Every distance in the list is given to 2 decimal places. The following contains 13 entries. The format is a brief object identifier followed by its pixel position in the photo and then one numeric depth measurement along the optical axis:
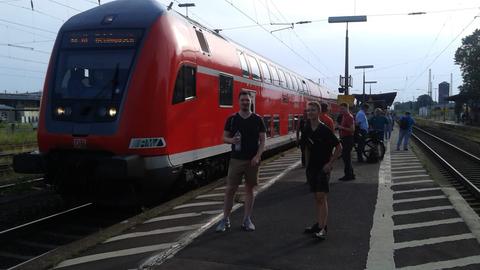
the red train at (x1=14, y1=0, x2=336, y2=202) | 8.20
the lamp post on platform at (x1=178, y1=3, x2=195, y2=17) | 21.78
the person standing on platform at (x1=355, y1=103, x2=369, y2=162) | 14.92
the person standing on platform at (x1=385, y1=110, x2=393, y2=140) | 28.08
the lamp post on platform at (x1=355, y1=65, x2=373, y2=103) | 51.59
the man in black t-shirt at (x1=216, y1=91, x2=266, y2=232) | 6.83
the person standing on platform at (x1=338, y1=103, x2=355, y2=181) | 11.55
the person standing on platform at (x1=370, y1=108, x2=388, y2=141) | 17.39
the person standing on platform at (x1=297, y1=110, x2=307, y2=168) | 11.52
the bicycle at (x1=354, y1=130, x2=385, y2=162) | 15.28
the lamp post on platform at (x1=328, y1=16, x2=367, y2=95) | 23.77
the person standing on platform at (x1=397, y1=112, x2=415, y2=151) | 20.77
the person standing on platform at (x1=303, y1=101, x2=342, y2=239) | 6.50
